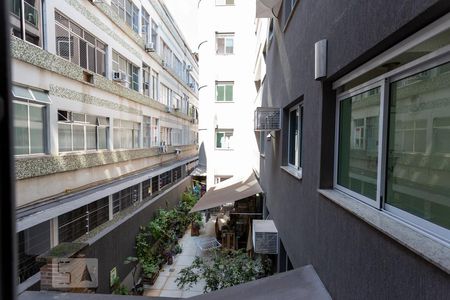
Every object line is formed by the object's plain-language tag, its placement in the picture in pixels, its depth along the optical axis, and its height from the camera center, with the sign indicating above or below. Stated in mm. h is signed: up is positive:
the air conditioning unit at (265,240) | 6984 -2519
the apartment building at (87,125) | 7973 +343
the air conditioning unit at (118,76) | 13307 +2725
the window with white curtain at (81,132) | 9688 +108
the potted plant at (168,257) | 13492 -5666
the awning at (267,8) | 6945 +3382
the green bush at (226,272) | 6605 -3181
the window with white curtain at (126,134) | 13990 +46
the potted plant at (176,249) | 14409 -5709
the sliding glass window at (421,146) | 1808 -59
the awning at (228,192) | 10852 -2327
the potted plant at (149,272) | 11805 -5619
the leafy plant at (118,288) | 9984 -5342
